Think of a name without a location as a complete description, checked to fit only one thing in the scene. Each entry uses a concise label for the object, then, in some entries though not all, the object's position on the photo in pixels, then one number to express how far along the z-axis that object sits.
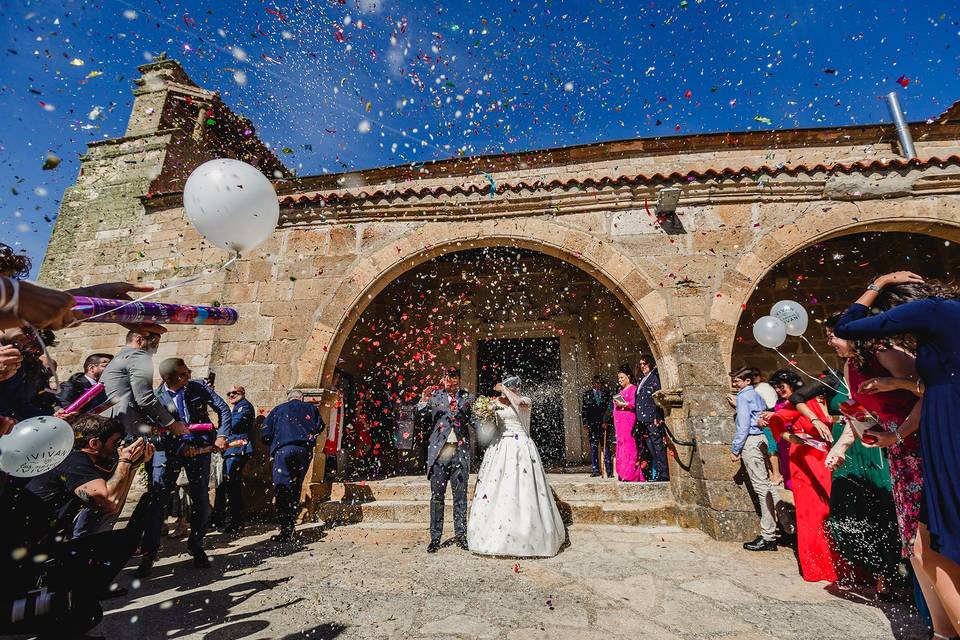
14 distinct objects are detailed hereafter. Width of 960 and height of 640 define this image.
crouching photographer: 2.03
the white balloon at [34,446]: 1.88
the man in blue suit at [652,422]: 5.88
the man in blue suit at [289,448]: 4.84
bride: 4.09
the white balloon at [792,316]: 4.25
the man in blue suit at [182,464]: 3.72
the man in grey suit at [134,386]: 3.39
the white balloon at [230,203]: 2.58
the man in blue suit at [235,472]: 5.33
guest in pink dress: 6.17
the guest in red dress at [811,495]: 3.40
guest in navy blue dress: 1.85
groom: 4.50
